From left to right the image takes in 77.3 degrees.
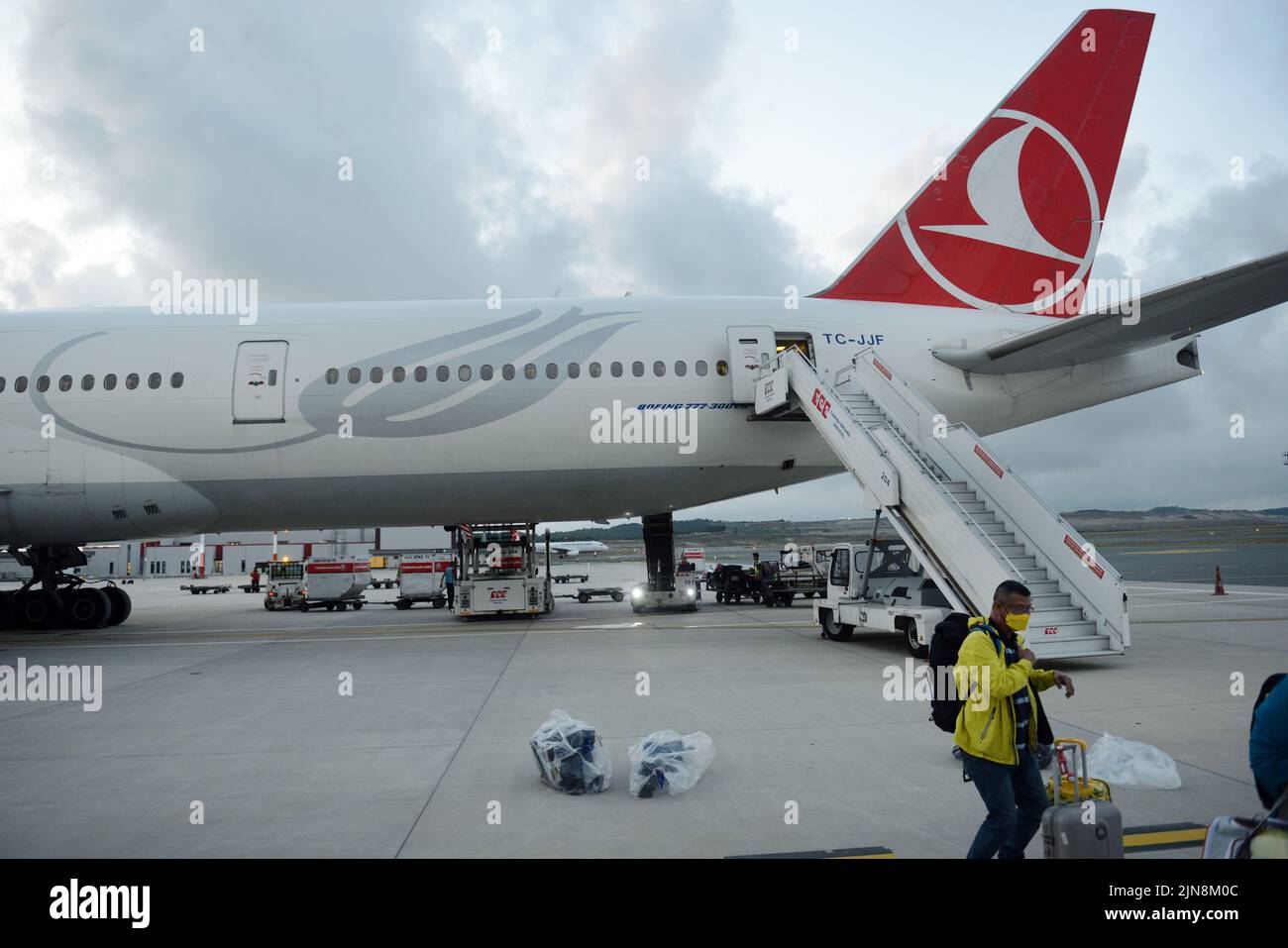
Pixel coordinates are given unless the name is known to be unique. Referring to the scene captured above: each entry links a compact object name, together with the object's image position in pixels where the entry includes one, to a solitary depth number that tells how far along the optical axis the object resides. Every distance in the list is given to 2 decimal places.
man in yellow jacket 3.68
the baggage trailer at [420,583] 24.56
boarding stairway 9.87
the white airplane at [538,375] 14.57
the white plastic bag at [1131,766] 5.30
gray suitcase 3.29
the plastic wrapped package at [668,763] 5.40
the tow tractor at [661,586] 20.39
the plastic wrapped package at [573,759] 5.47
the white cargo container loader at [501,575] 18.94
